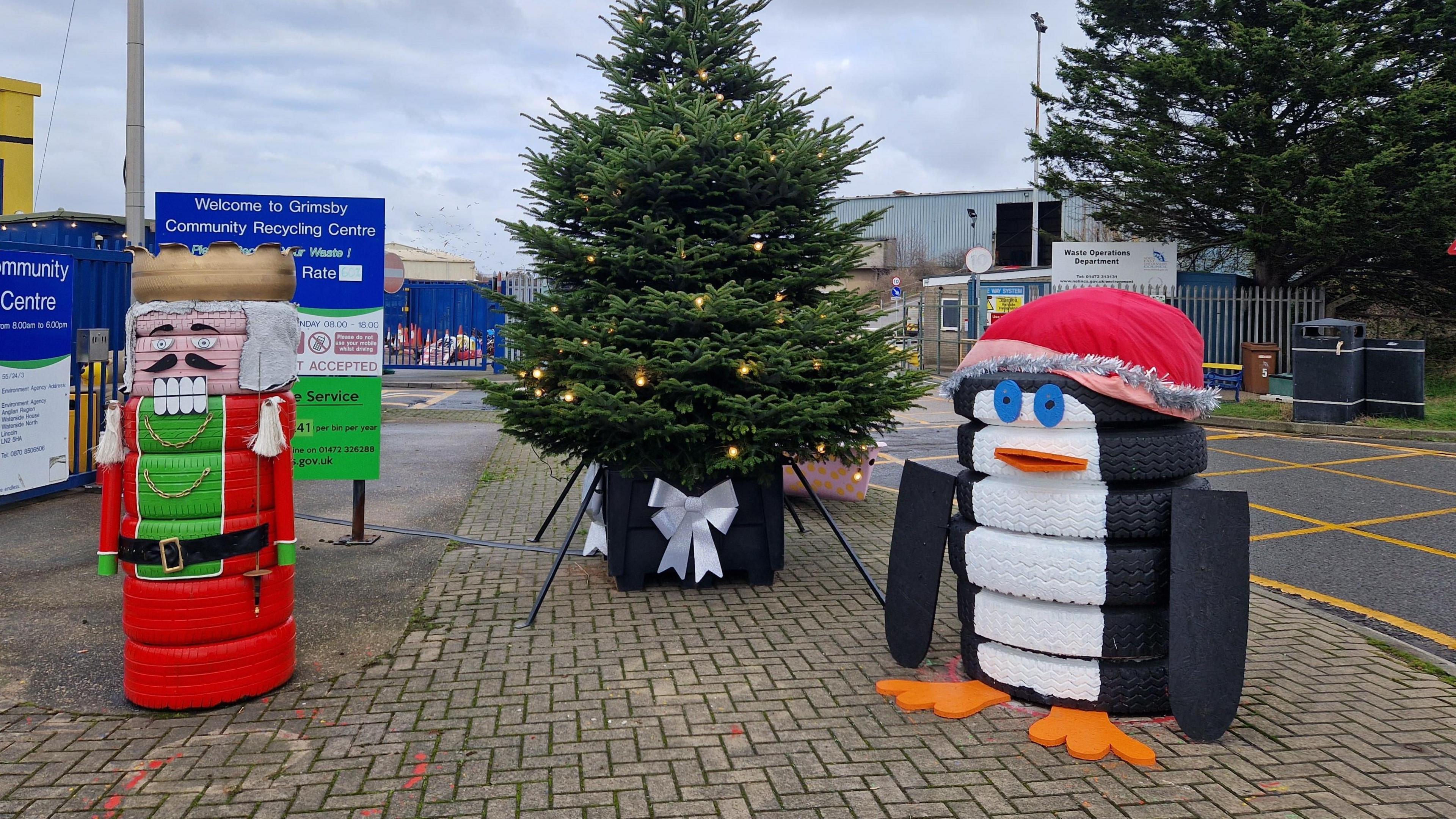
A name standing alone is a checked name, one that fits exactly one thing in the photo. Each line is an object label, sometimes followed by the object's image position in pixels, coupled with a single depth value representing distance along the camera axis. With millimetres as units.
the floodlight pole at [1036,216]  38656
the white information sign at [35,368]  8094
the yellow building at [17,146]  22844
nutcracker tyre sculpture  4273
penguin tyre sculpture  4004
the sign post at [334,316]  7172
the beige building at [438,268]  38812
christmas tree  5719
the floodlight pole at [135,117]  9320
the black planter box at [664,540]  6168
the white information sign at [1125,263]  22625
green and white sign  7254
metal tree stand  5617
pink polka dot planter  9266
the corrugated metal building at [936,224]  54438
